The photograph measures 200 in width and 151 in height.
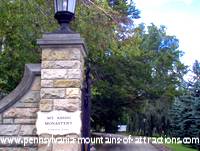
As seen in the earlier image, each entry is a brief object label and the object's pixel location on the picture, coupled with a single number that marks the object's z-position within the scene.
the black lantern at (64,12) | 6.71
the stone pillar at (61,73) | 6.36
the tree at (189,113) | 22.62
